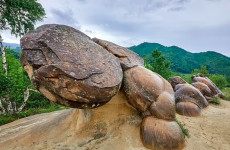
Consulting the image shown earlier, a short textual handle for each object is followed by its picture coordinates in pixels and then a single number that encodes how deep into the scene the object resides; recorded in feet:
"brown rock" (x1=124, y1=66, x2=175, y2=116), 20.75
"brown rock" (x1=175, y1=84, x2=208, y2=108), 36.32
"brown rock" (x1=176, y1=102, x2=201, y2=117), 32.75
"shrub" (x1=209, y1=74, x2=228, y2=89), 88.84
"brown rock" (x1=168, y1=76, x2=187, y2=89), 47.42
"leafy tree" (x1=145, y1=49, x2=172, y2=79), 77.10
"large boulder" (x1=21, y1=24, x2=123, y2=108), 14.28
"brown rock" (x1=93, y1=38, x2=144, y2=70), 22.89
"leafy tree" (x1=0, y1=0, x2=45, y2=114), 33.74
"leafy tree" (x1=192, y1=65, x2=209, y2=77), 98.52
